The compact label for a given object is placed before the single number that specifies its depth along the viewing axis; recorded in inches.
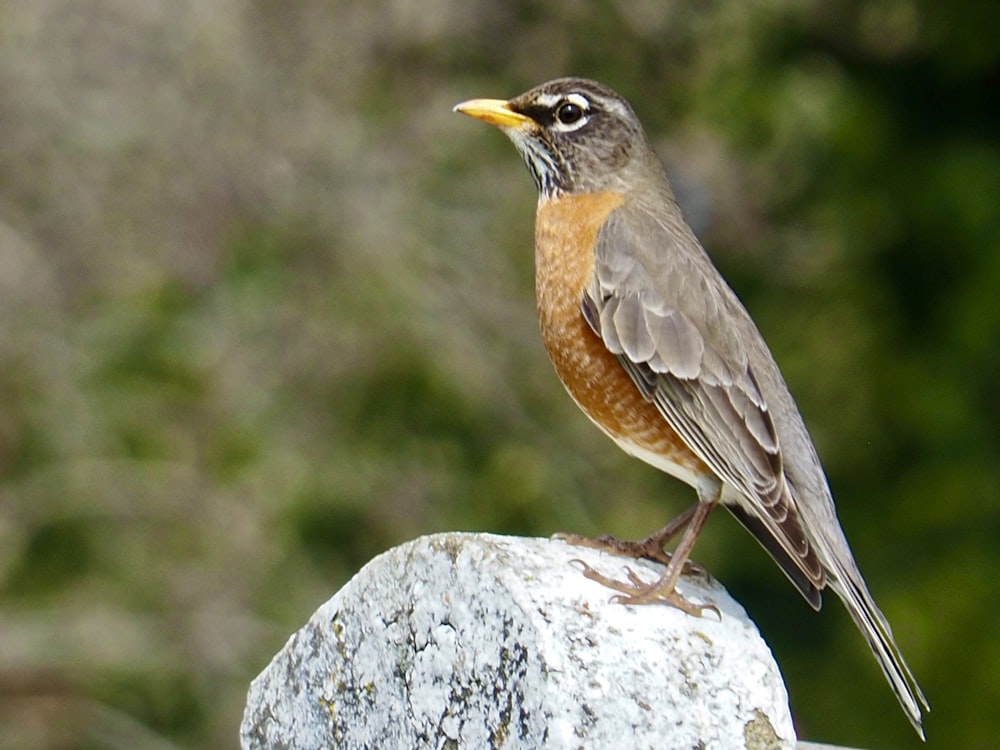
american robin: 302.0
